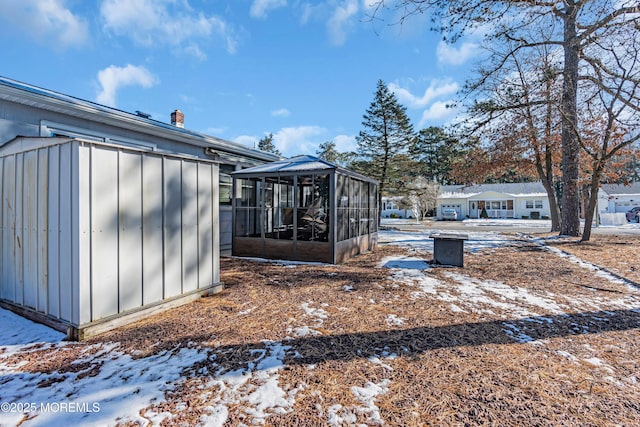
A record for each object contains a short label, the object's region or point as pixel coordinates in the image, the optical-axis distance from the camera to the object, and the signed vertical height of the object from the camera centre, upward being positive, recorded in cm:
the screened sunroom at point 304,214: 687 -4
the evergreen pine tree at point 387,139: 2125 +541
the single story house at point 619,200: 2847 +120
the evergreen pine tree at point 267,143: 4491 +1080
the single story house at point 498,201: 3119 +131
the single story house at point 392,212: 3694 +6
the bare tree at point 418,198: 2134 +135
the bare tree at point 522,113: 972 +379
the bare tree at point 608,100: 798 +356
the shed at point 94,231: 283 -20
